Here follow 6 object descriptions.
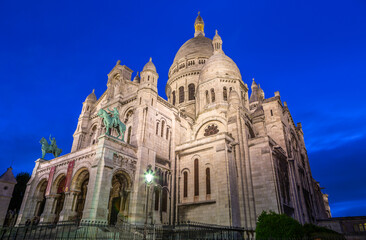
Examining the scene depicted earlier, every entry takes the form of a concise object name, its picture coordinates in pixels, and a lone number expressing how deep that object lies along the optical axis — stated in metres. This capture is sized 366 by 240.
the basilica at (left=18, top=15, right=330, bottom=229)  22.73
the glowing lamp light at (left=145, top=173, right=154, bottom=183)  16.86
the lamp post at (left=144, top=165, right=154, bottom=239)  16.92
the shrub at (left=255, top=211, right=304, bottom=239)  13.95
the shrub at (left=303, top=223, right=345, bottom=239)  13.09
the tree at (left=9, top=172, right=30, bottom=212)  40.62
